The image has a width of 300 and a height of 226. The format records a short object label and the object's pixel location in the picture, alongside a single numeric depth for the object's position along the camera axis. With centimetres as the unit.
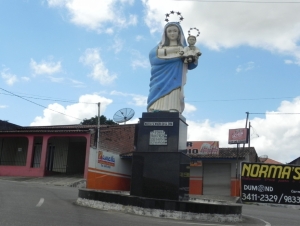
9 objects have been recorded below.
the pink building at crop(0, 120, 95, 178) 2822
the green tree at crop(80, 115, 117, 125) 4965
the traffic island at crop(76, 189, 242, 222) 1014
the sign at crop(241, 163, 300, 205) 2536
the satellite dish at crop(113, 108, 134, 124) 3020
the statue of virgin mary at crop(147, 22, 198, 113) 1302
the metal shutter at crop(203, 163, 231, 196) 2967
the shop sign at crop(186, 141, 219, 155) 3117
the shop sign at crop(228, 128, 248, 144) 3145
